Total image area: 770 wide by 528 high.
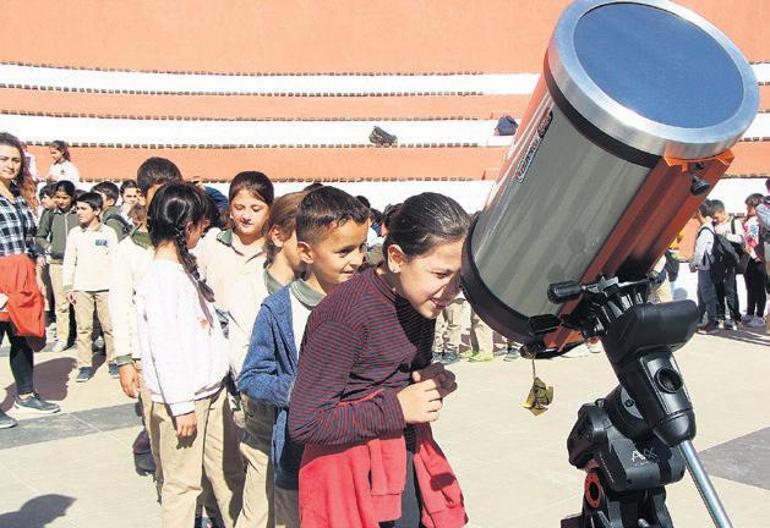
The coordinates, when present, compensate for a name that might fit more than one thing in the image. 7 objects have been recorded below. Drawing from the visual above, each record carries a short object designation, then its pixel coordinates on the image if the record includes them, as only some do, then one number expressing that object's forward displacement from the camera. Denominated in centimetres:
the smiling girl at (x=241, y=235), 409
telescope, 175
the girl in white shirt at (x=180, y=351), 348
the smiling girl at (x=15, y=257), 570
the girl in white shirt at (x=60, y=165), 1105
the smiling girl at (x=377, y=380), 230
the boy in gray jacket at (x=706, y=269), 969
